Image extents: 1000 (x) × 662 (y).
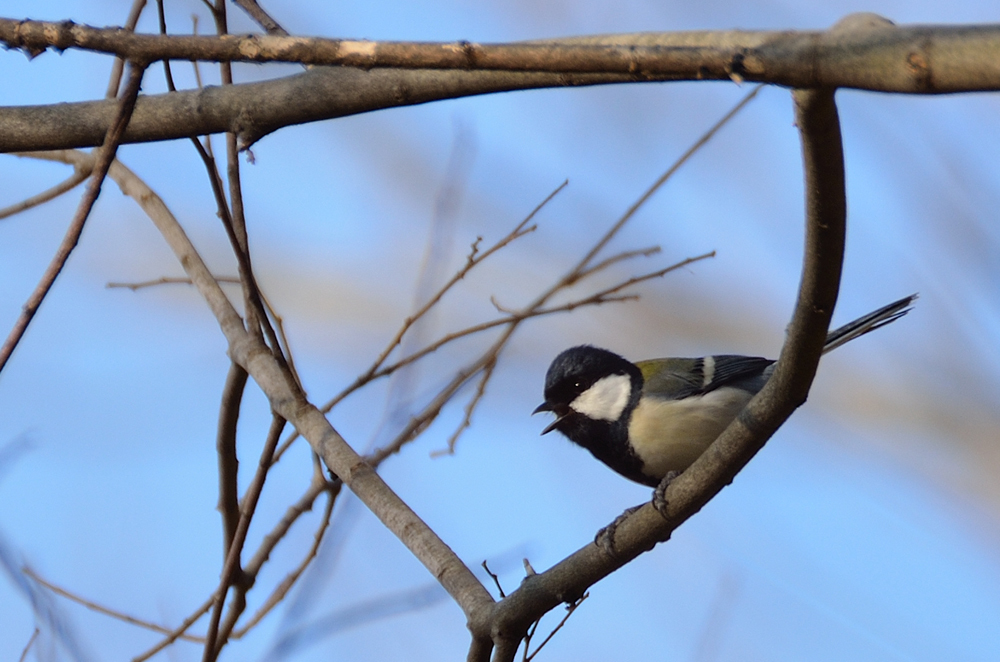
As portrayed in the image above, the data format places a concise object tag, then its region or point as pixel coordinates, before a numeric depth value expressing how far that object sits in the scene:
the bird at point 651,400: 6.82
